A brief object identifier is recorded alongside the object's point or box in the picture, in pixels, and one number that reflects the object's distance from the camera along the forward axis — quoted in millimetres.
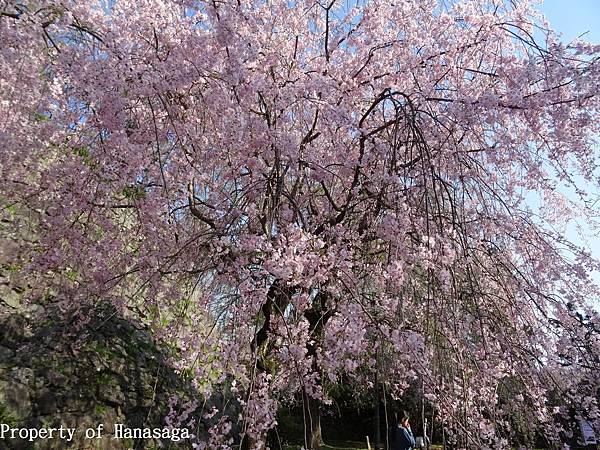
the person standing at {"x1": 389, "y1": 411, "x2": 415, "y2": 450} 5625
